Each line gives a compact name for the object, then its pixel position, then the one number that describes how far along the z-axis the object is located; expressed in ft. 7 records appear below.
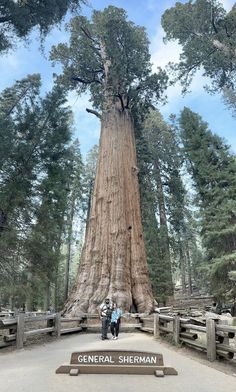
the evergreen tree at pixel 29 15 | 27.37
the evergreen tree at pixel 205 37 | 47.83
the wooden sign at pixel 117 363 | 18.16
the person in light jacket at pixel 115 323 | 33.62
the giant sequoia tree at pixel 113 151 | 43.42
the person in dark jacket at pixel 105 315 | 33.35
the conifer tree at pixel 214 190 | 53.06
